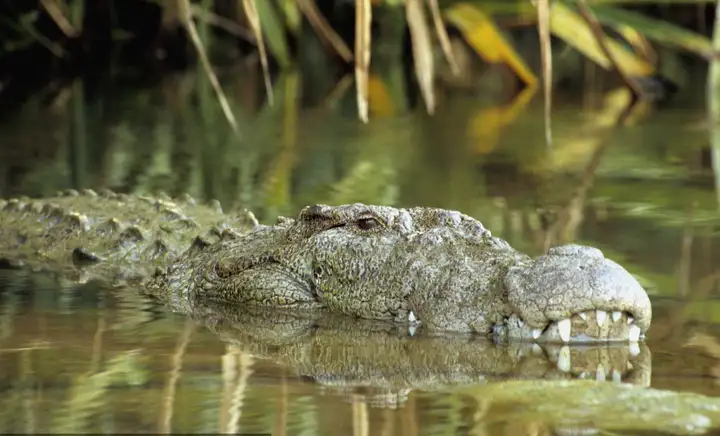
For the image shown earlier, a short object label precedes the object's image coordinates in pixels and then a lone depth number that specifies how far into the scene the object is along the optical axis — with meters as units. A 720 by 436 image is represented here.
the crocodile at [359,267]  9.37
